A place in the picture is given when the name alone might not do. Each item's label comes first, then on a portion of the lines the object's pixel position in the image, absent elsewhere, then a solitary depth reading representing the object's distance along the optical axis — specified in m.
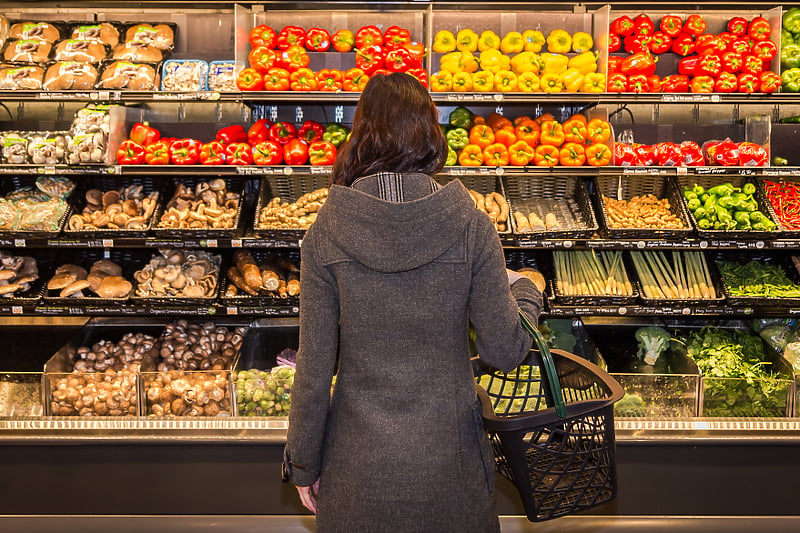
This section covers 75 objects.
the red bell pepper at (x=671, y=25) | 4.04
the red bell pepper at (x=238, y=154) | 3.75
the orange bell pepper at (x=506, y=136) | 3.83
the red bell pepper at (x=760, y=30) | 3.85
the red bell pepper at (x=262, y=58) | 3.64
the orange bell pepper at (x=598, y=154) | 3.73
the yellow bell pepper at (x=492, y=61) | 3.84
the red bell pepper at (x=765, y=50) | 3.77
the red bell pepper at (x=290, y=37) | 3.83
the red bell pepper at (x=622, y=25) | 3.97
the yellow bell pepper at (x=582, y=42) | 3.91
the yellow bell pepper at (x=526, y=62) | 3.81
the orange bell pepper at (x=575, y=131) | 3.80
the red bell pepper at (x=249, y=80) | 3.59
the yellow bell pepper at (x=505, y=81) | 3.74
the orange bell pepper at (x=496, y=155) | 3.79
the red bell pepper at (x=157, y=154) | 3.69
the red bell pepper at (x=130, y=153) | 3.69
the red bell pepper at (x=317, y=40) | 3.95
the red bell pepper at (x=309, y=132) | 3.90
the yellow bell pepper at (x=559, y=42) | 3.93
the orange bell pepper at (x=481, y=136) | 3.83
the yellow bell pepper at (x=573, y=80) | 3.67
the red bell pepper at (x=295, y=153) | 3.78
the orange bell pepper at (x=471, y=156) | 3.80
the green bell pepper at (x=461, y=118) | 3.95
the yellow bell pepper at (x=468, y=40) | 3.92
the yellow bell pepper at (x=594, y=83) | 3.64
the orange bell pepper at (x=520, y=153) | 3.74
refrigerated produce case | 3.29
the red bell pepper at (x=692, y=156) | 3.86
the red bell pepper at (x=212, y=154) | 3.67
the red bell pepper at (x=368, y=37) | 3.87
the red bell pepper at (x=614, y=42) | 3.98
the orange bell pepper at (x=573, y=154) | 3.76
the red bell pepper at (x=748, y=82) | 3.69
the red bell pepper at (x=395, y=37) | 3.82
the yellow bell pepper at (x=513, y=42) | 3.95
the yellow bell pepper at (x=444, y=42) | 3.94
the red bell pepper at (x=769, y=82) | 3.66
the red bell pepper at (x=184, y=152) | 3.70
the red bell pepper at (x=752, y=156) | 3.74
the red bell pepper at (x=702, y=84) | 3.70
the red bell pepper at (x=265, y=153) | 3.73
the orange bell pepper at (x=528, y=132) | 3.84
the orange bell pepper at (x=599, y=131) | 3.77
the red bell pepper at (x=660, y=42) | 4.02
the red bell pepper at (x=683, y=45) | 4.01
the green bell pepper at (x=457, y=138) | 3.85
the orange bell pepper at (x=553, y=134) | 3.82
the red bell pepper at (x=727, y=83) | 3.72
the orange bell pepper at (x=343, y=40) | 3.99
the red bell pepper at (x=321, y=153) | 3.77
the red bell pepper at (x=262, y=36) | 3.79
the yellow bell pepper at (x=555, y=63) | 3.81
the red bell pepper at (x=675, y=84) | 3.75
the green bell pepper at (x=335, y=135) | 3.91
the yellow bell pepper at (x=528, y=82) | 3.72
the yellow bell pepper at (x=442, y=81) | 3.73
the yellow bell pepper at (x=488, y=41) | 3.94
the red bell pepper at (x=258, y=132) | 3.89
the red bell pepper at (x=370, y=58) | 3.74
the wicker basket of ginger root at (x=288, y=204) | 3.63
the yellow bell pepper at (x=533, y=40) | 3.95
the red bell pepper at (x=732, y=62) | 3.77
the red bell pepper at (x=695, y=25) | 4.02
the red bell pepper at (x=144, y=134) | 3.78
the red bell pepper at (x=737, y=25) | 3.98
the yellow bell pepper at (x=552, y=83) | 3.70
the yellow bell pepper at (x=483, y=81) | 3.75
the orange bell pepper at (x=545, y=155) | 3.77
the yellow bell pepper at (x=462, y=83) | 3.75
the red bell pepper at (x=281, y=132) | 3.88
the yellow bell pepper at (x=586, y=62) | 3.77
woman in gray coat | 1.59
